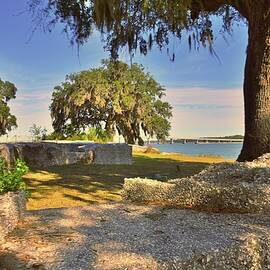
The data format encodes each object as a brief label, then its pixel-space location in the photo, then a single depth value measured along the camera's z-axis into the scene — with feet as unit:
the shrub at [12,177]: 8.48
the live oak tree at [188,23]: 14.93
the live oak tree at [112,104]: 65.48
